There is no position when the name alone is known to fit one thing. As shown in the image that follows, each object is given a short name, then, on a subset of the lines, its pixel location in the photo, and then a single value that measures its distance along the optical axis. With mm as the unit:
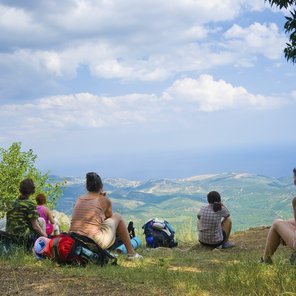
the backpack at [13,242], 7869
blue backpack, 11883
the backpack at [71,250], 6812
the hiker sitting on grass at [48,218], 10858
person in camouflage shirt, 8219
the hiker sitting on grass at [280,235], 6531
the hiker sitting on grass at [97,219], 7762
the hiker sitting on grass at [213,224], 11117
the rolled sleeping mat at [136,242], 11180
